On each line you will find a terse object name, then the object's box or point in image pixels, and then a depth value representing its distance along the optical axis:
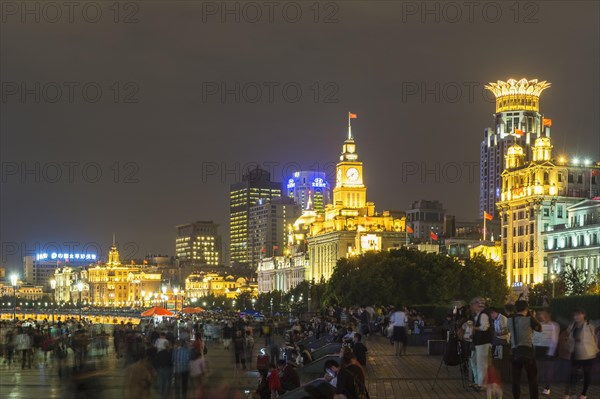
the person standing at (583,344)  24.92
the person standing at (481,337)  26.80
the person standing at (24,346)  56.92
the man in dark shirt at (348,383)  22.91
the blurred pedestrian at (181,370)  33.94
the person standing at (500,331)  30.52
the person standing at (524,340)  25.05
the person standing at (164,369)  34.69
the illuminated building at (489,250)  167.12
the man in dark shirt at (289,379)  30.81
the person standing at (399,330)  44.03
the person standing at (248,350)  55.00
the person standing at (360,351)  34.12
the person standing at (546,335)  25.69
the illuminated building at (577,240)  123.62
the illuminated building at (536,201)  136.38
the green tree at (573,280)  106.81
